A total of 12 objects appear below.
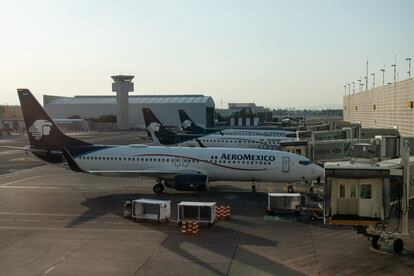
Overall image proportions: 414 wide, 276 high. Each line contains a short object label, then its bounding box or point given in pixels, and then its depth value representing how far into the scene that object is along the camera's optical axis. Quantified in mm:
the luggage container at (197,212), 26719
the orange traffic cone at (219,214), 28695
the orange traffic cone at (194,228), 24745
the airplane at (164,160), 36844
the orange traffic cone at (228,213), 28875
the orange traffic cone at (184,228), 24919
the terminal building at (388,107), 54291
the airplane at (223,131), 79562
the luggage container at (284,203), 29892
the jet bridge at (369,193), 20000
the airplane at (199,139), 63219
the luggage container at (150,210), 27542
